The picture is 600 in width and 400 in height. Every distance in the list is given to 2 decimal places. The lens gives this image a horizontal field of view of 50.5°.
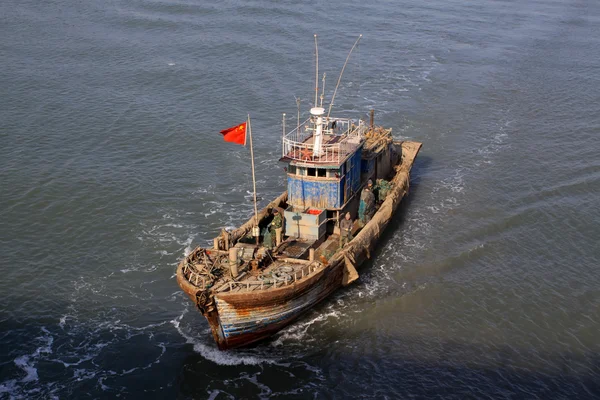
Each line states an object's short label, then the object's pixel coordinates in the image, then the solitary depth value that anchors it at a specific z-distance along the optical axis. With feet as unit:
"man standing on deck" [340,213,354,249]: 105.70
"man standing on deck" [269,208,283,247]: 103.60
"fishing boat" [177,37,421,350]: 87.71
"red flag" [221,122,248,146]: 93.93
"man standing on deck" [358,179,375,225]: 114.35
